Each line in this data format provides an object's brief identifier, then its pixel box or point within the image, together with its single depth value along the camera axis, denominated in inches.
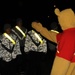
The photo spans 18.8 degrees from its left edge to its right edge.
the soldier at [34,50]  201.3
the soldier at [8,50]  191.8
